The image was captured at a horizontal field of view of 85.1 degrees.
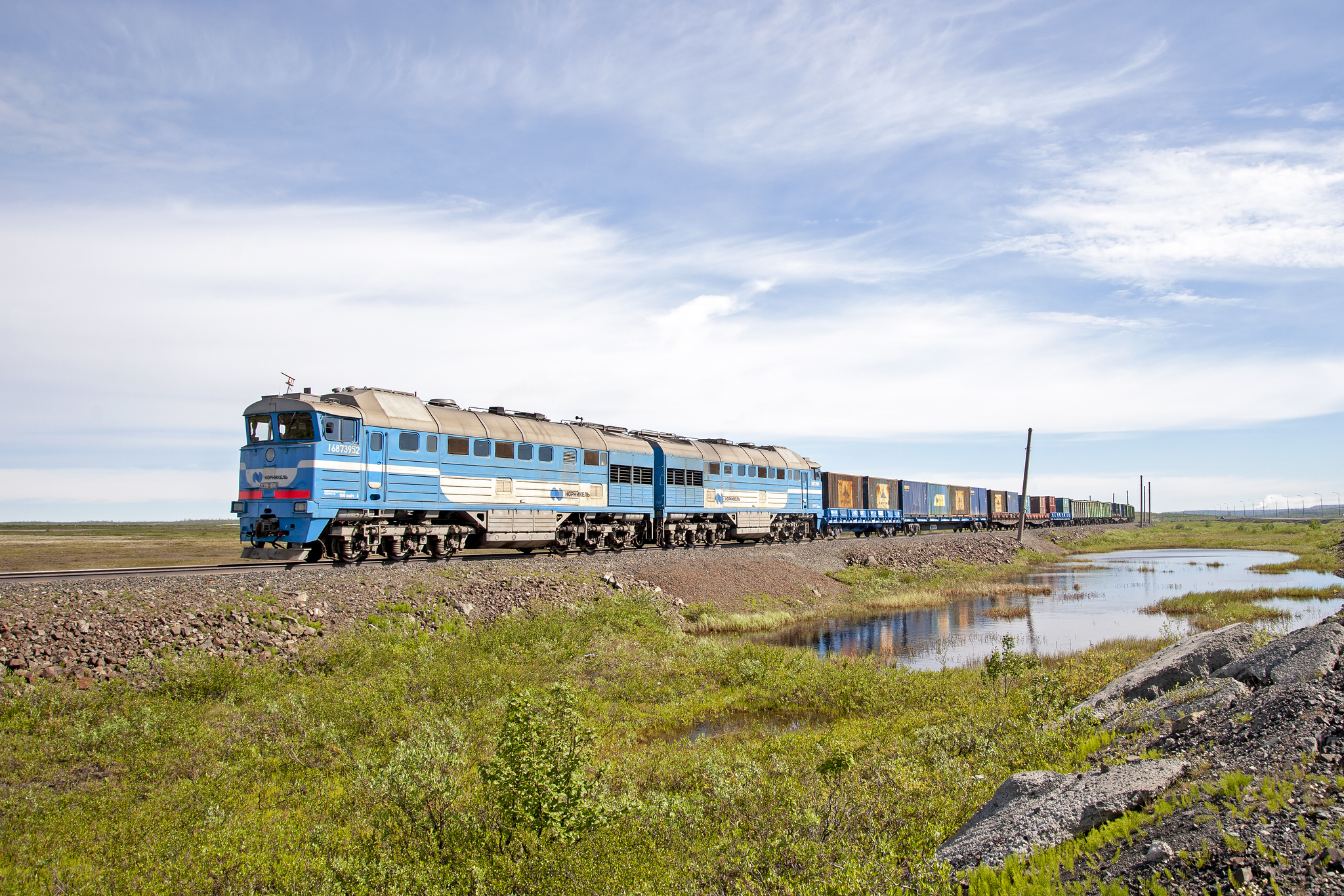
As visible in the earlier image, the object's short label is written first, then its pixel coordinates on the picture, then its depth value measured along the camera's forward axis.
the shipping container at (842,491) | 52.81
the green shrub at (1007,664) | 15.85
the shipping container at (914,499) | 62.53
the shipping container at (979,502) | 78.31
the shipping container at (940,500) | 68.06
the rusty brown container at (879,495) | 57.91
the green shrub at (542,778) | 7.85
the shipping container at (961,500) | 73.00
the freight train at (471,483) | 20.25
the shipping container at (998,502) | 84.19
